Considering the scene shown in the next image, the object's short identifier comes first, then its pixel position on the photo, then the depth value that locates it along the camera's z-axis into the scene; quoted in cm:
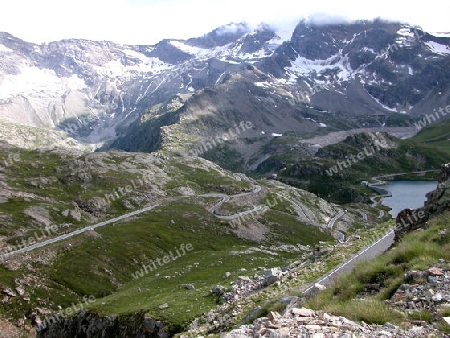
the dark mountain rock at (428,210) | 2901
